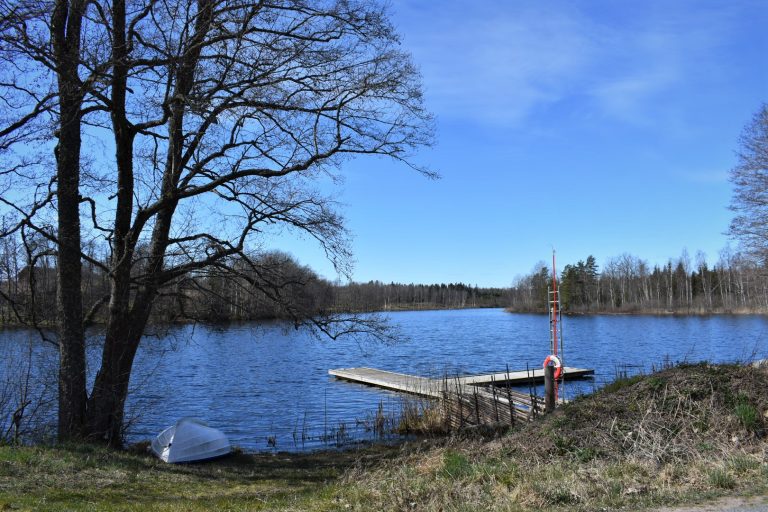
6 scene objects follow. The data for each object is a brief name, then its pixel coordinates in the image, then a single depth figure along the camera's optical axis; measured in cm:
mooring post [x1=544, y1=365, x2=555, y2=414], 1373
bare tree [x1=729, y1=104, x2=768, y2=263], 3328
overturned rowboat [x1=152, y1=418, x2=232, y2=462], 1236
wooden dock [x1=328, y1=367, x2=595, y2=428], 1563
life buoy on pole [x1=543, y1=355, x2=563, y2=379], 1436
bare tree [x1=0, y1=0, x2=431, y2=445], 1036
